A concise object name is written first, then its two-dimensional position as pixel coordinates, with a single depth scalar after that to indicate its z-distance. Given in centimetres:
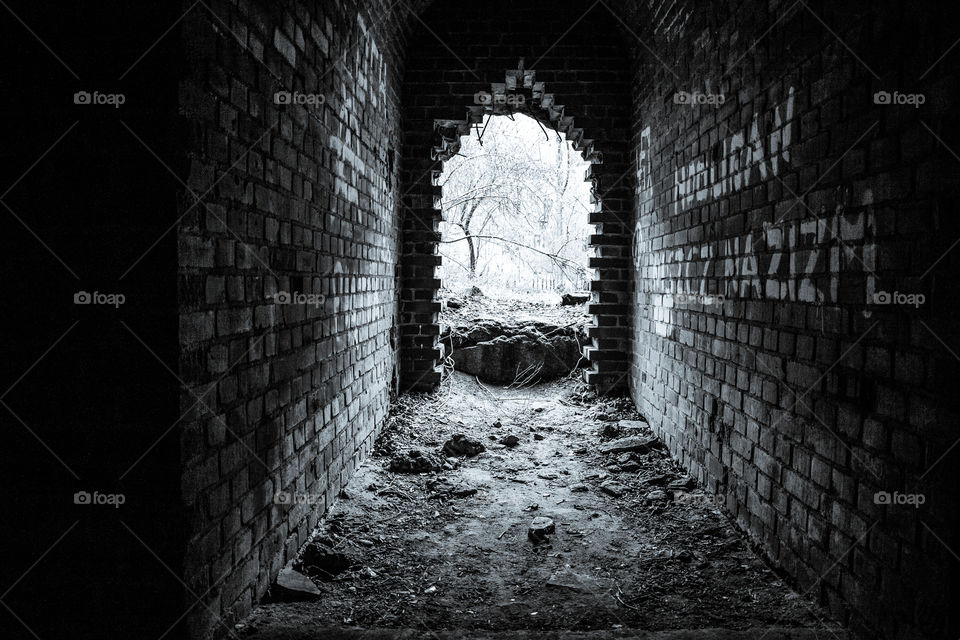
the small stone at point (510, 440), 482
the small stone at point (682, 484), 379
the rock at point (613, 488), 383
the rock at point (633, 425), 498
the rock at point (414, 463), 413
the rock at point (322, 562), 273
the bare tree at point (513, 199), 1052
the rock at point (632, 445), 453
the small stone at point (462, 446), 455
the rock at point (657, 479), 394
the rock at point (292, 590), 248
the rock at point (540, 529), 317
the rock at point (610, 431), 495
